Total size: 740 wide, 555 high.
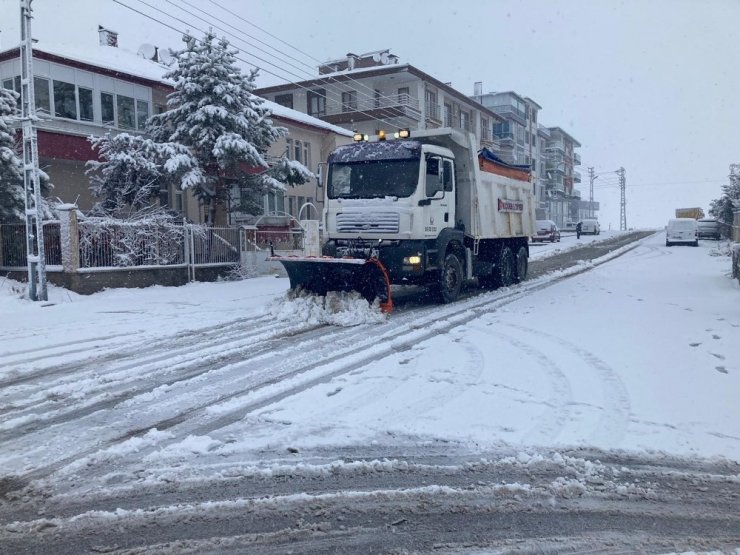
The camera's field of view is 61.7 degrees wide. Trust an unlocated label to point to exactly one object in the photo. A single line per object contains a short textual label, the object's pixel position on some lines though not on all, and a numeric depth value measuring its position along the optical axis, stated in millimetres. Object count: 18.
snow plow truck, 11320
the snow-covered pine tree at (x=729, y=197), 43219
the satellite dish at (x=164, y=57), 30391
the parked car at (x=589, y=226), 54906
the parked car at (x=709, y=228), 44438
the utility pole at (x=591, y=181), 93194
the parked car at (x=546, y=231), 42369
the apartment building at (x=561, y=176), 86562
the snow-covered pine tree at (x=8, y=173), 16453
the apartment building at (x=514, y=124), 66375
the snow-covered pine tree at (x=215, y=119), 19891
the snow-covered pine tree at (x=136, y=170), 19016
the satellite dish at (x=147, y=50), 32062
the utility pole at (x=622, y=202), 96188
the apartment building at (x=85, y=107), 21312
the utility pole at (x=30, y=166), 13352
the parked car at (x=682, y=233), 37031
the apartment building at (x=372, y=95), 42125
